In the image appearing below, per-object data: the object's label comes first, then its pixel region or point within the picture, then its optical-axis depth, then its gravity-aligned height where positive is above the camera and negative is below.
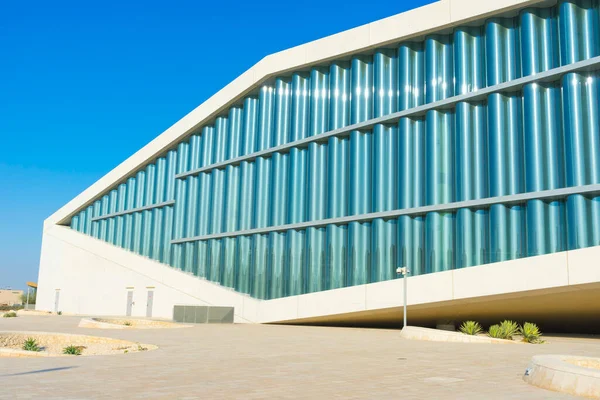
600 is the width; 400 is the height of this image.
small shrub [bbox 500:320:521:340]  20.17 -0.83
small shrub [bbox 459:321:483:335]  21.05 -0.81
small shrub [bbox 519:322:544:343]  19.55 -0.88
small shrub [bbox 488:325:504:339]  20.28 -0.88
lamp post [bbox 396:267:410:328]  24.58 +1.39
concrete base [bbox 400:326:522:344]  19.39 -1.04
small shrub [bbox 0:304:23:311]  63.22 -1.23
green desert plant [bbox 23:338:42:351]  17.48 -1.43
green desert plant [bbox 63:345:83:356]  16.46 -1.45
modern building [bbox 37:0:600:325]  22.80 +5.98
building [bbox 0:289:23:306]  121.34 +0.09
